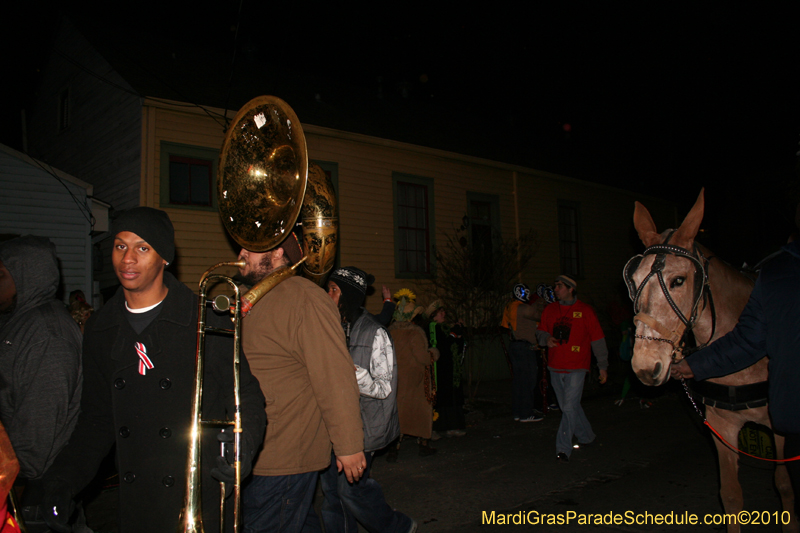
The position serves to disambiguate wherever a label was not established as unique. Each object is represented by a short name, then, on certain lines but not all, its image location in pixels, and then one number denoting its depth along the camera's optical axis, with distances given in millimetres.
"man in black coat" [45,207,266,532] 2359
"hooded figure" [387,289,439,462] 6961
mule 3570
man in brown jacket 2779
